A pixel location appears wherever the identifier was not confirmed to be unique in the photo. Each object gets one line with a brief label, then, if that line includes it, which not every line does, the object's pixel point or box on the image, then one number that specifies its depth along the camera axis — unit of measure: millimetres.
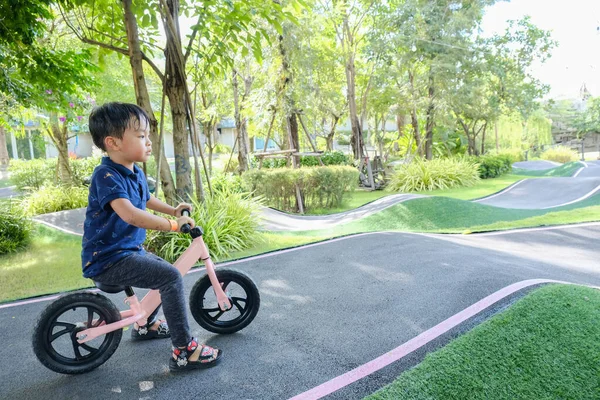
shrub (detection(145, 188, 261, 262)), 4742
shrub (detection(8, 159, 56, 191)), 12891
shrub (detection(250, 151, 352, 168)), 13617
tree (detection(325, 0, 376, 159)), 13500
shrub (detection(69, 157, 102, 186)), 11352
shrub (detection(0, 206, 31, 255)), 5668
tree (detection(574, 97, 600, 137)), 27323
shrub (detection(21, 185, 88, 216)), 8406
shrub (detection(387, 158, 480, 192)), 12484
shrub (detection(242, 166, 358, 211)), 8977
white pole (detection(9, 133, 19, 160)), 26427
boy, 1901
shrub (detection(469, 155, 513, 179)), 15383
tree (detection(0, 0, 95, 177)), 3855
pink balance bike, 2020
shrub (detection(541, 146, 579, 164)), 24688
